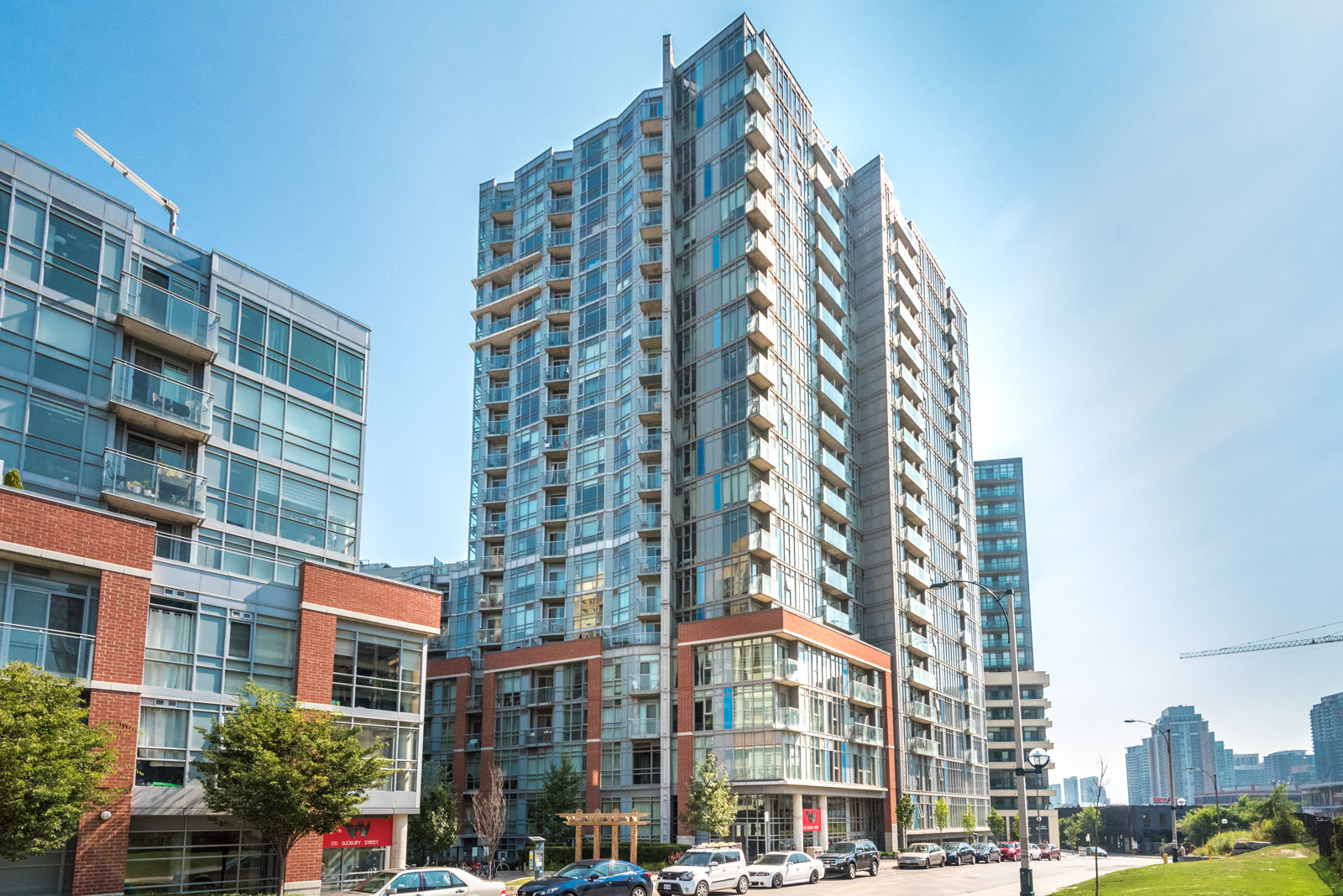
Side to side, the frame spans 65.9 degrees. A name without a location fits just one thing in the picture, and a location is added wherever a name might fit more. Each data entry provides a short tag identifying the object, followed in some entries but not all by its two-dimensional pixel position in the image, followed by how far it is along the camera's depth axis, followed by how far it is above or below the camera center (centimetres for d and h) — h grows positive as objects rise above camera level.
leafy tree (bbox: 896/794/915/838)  7338 -899
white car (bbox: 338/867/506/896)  2697 -516
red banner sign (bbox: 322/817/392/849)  3438 -498
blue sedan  3006 -575
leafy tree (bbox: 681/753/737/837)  5453 -628
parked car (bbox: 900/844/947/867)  5934 -983
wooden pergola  4438 -572
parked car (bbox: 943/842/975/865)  6500 -1050
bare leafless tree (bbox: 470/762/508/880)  5884 -753
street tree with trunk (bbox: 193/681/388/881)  2750 -229
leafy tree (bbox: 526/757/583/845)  6259 -718
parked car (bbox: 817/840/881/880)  4781 -800
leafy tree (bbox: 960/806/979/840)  8650 -1127
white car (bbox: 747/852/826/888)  4112 -742
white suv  3516 -644
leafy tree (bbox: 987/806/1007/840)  9562 -1238
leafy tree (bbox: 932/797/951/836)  8050 -988
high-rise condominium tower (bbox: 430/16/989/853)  6394 +1408
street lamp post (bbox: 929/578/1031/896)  2650 -259
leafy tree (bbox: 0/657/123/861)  2238 -172
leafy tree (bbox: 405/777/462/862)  5791 -792
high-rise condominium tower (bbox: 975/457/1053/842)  13525 +634
